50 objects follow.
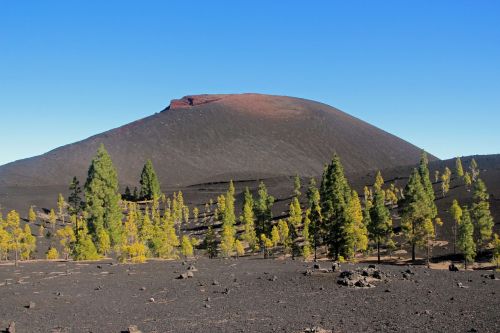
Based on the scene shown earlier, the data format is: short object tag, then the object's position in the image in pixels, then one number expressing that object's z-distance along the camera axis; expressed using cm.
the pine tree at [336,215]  5419
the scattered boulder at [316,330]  1584
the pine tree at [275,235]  7946
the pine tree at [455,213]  7664
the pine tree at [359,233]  6592
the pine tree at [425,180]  8145
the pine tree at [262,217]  8356
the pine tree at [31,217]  10387
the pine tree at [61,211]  11275
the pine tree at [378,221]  6975
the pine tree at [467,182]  12286
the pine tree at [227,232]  7644
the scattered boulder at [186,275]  3142
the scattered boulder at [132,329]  1684
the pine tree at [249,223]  8206
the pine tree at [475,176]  13085
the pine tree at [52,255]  5998
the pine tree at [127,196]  14801
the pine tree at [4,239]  5674
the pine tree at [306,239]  6953
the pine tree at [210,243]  7581
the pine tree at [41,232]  9025
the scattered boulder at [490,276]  2925
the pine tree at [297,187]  13988
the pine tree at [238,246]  7669
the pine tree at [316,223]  6011
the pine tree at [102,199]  5191
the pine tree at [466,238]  5969
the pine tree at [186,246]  7167
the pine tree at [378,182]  11825
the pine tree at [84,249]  4619
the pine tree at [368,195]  12298
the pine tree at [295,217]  9862
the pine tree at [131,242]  4608
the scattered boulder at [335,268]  3050
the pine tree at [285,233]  7608
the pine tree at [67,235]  7144
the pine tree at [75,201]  5079
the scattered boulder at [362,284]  2540
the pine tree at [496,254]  5846
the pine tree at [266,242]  7506
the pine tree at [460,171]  13248
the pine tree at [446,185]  11976
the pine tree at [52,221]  10083
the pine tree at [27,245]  6656
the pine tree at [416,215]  5916
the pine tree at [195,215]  13290
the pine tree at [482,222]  6912
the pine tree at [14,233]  5949
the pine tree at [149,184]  13950
